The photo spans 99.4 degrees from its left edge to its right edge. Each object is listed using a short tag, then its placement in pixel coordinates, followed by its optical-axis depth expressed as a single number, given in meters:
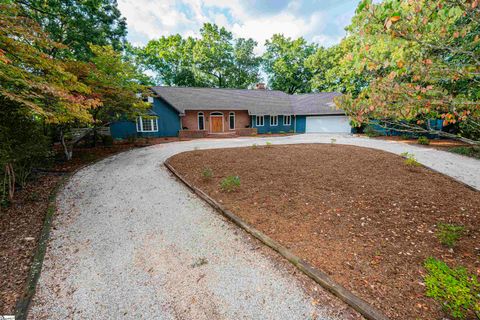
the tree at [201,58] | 31.86
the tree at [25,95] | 3.76
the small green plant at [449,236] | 3.31
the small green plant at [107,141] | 14.27
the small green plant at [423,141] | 14.30
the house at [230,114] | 19.25
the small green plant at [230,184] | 5.80
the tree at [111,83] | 8.80
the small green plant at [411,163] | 8.13
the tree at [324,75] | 22.61
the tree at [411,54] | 2.38
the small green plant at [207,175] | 6.64
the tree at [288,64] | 32.38
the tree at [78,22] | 15.20
